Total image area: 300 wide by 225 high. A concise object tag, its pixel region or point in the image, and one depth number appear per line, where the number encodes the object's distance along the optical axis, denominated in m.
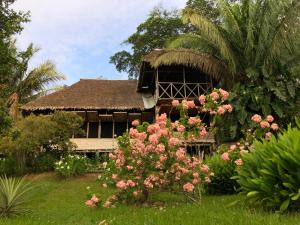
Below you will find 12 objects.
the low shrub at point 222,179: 6.87
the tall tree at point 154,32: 19.05
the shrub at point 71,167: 10.32
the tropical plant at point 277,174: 3.93
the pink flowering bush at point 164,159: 5.68
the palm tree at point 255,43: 10.93
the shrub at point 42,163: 11.52
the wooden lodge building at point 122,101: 13.63
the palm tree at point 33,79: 14.89
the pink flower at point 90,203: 5.48
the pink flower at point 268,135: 5.81
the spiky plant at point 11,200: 5.14
